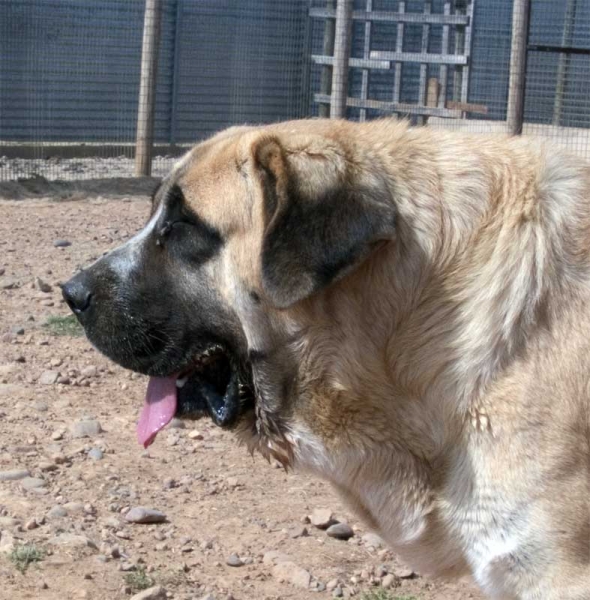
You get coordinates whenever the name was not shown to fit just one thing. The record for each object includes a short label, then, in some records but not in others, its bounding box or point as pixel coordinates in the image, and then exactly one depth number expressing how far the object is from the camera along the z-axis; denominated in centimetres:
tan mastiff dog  296
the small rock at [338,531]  459
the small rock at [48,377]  591
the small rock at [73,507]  455
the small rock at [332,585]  419
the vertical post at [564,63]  1441
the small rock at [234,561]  429
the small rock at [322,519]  465
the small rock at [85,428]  530
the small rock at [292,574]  419
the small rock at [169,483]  489
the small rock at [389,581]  428
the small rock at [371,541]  456
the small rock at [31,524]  433
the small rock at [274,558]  432
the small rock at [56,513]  445
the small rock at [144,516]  454
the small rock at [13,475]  477
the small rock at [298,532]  456
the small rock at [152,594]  386
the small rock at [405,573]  436
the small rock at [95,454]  507
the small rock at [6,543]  411
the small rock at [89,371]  604
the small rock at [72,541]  422
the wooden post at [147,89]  1184
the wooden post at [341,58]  1084
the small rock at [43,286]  739
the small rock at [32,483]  472
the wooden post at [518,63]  1038
